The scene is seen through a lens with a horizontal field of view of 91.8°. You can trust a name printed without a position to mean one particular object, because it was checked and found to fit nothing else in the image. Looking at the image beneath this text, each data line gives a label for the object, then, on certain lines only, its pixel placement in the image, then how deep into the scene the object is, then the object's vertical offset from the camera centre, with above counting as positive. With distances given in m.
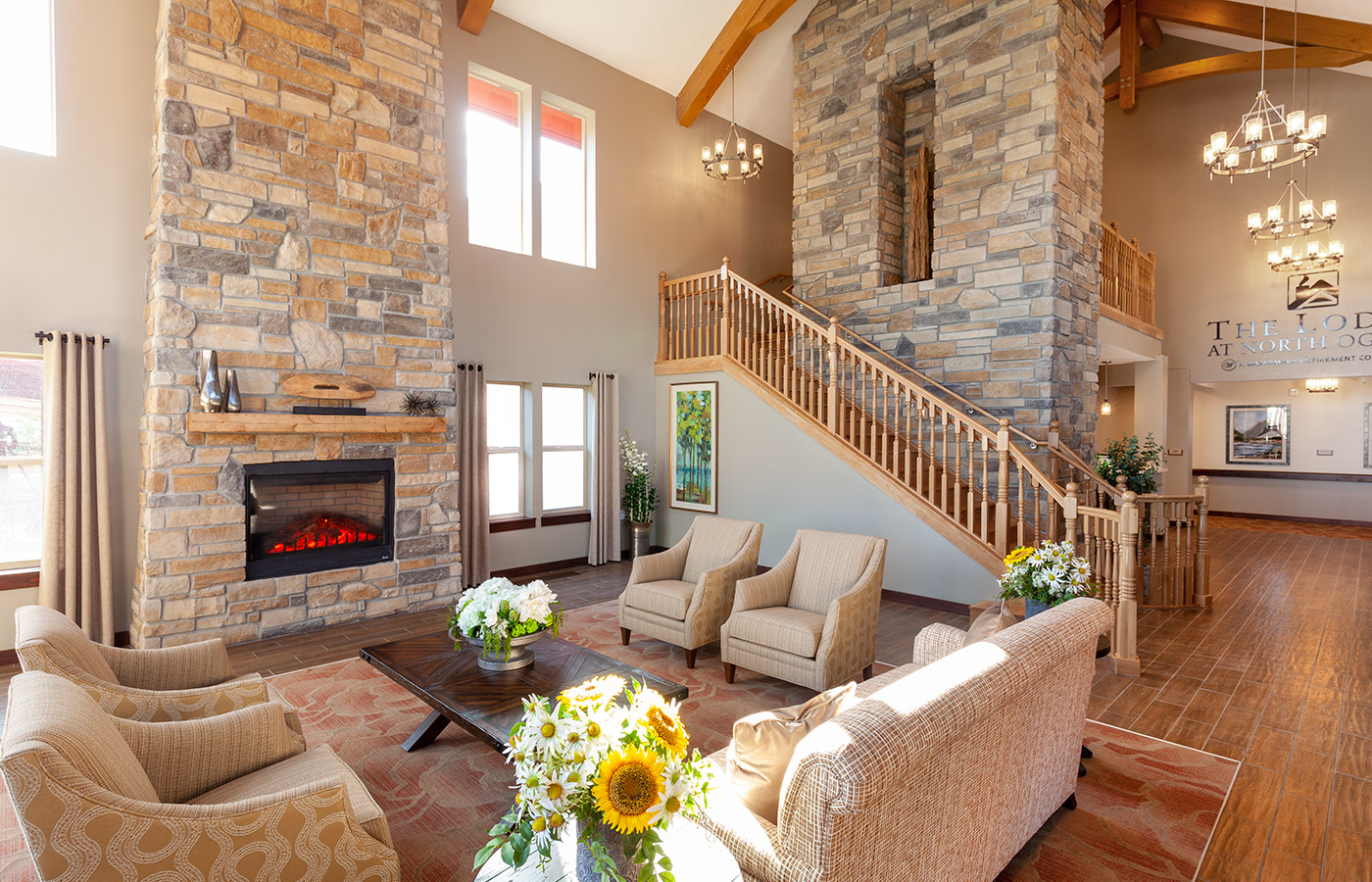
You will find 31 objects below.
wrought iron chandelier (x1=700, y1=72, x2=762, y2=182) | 7.45 +3.13
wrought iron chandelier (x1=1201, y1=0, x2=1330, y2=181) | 5.67 +2.63
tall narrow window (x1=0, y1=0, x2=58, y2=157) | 4.57 +2.46
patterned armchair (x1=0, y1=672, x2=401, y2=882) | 1.43 -0.96
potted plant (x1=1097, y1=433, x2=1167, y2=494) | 7.73 -0.35
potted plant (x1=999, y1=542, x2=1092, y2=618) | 3.37 -0.73
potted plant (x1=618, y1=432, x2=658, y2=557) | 7.88 -0.73
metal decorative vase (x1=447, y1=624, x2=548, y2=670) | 3.17 -1.09
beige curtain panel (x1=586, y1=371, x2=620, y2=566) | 7.74 -0.42
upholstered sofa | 1.56 -0.93
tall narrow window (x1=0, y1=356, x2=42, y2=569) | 4.56 -0.21
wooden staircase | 4.96 +0.01
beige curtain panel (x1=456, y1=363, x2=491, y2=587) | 6.57 -0.42
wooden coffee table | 2.71 -1.14
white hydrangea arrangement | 3.13 -0.86
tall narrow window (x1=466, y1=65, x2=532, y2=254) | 6.99 +2.93
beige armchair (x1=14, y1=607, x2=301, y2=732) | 2.15 -0.93
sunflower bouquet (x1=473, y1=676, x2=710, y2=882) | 1.29 -0.69
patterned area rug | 2.52 -1.61
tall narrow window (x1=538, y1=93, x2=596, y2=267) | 7.64 +2.94
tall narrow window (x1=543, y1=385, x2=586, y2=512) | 7.64 -0.17
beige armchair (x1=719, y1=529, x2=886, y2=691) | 3.82 -1.12
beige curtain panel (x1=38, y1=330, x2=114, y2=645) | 4.45 -0.39
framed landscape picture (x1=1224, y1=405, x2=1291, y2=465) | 11.16 +0.03
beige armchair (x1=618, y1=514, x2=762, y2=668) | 4.46 -1.08
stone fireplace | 4.68 +1.08
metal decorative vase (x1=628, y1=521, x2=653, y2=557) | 7.80 -1.20
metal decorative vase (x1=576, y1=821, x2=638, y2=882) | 1.33 -0.86
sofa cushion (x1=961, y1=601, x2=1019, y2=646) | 2.95 -0.88
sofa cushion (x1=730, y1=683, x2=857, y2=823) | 1.84 -0.89
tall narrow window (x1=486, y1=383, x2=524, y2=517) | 7.16 -0.14
